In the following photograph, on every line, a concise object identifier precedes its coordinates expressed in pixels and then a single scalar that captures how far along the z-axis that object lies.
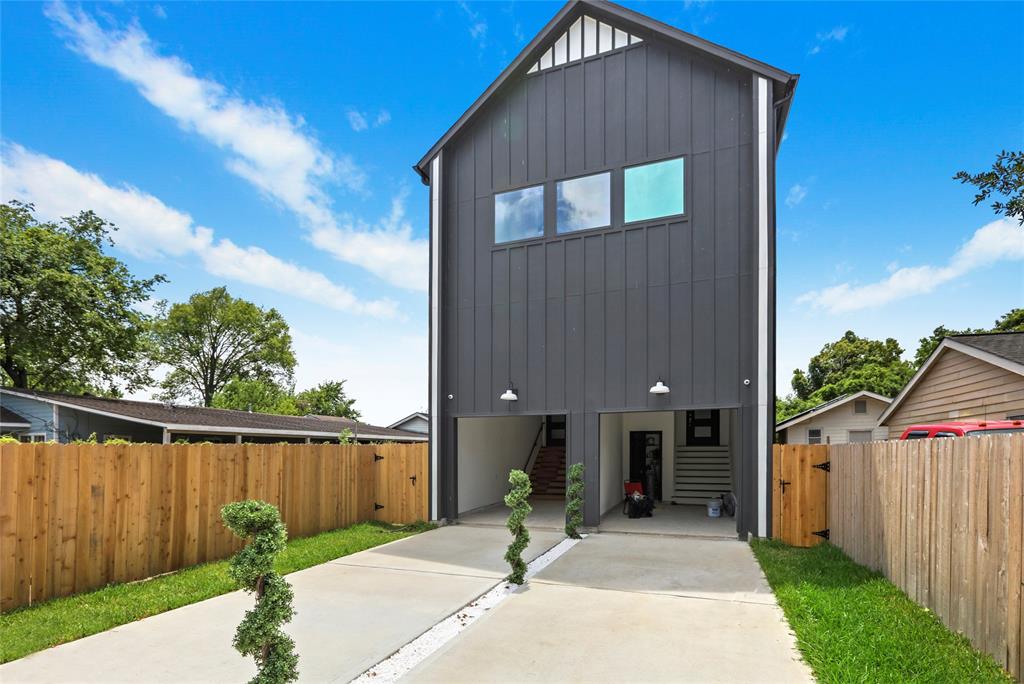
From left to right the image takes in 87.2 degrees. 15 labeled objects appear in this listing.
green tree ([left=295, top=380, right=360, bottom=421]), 41.94
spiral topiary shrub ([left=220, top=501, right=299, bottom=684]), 2.91
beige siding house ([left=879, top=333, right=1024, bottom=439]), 7.92
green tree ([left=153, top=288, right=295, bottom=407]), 33.62
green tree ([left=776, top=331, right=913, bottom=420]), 26.61
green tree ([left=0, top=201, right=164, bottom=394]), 19.48
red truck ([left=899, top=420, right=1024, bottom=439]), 5.91
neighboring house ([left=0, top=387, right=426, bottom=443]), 13.50
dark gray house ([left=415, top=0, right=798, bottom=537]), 8.75
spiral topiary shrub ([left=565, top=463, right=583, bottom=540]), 8.91
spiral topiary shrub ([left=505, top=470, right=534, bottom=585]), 6.15
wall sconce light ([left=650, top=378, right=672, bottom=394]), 8.88
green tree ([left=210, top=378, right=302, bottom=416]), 32.22
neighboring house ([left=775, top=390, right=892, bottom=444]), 15.17
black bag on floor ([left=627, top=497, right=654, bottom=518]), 10.77
